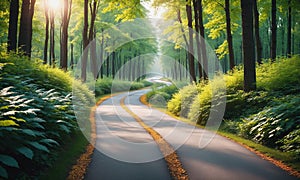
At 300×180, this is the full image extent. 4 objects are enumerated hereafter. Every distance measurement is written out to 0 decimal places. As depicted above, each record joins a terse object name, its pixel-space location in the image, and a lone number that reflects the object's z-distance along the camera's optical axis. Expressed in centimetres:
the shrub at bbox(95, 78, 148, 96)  3234
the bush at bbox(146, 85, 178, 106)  2920
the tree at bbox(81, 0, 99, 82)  2434
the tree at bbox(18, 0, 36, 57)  1376
